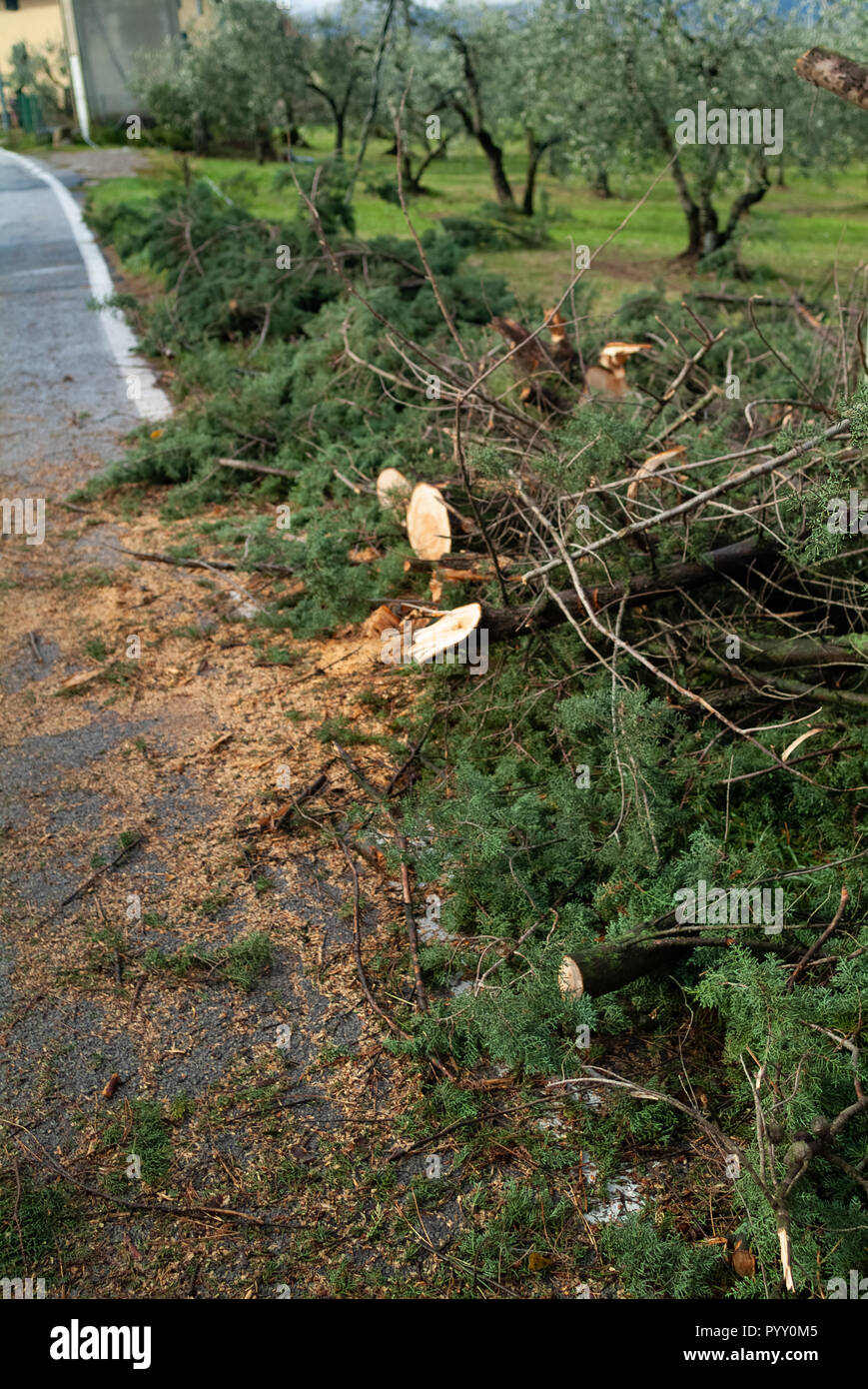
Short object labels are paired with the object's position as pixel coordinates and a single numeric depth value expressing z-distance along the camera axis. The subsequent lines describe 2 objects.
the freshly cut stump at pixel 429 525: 5.73
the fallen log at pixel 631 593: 4.92
